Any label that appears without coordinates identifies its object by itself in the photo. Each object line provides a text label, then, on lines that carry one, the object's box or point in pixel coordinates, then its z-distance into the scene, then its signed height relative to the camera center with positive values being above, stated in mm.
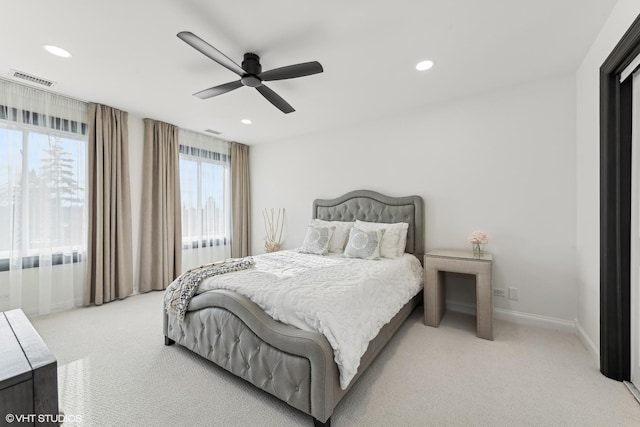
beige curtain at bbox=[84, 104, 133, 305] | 3385 +84
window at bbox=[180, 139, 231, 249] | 4480 +313
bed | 1448 -891
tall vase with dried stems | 4893 -255
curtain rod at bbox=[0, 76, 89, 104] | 2795 +1422
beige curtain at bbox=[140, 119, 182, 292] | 3926 +81
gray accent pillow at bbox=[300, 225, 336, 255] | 3469 -357
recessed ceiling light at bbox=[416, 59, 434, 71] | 2432 +1385
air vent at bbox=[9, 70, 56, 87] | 2643 +1409
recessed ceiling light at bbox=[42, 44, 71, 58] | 2199 +1398
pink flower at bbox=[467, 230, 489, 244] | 2656 -248
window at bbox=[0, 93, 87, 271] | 2850 +338
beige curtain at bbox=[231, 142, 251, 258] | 5145 +234
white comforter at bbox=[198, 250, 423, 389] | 1554 -566
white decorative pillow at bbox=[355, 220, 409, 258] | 3150 -284
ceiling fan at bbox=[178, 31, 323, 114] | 1824 +1146
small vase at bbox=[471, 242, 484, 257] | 2763 -399
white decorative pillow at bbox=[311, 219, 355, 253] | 3600 -305
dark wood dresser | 968 -646
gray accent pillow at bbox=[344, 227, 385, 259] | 3047 -363
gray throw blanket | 2154 -604
